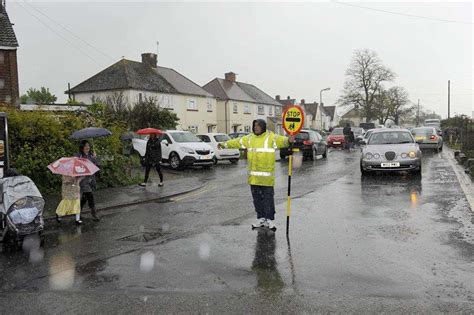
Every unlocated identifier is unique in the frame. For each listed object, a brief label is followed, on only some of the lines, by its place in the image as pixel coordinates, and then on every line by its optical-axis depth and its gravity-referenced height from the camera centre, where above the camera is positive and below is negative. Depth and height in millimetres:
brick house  21609 +3156
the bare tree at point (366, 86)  70000 +6420
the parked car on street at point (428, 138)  26406 -776
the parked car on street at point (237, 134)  30617 -357
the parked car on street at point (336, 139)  33919 -928
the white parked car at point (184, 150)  19438 -924
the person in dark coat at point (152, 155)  13766 -755
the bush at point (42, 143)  11117 -270
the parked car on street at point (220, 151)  22547 -1108
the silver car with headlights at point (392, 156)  14070 -985
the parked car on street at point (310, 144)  23219 -866
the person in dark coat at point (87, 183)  8820 -1019
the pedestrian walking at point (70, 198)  8469 -1265
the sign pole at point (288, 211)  7406 -1423
